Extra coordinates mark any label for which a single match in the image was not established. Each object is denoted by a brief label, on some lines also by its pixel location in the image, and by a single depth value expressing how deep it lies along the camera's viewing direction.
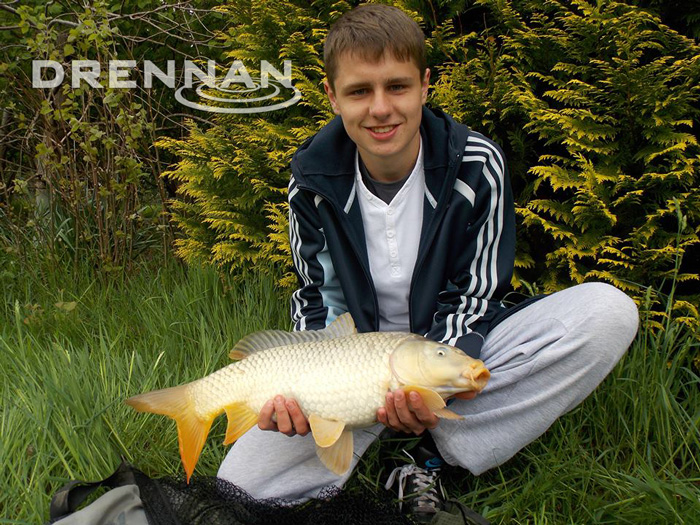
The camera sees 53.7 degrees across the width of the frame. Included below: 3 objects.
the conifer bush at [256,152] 2.77
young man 1.72
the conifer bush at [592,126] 2.09
